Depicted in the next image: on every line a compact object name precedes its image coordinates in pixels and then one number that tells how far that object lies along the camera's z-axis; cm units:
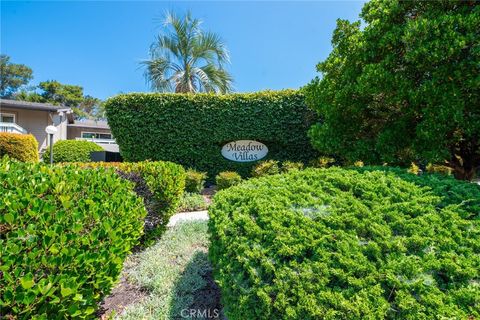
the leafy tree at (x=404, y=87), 298
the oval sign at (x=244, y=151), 927
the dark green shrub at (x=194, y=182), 765
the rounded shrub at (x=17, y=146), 1058
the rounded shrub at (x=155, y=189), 391
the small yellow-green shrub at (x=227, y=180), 769
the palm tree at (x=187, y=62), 1148
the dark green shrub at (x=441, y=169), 599
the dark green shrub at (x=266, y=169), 809
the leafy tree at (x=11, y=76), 3128
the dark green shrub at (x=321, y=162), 809
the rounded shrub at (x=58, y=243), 116
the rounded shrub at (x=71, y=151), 1328
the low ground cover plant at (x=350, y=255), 144
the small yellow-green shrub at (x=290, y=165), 811
